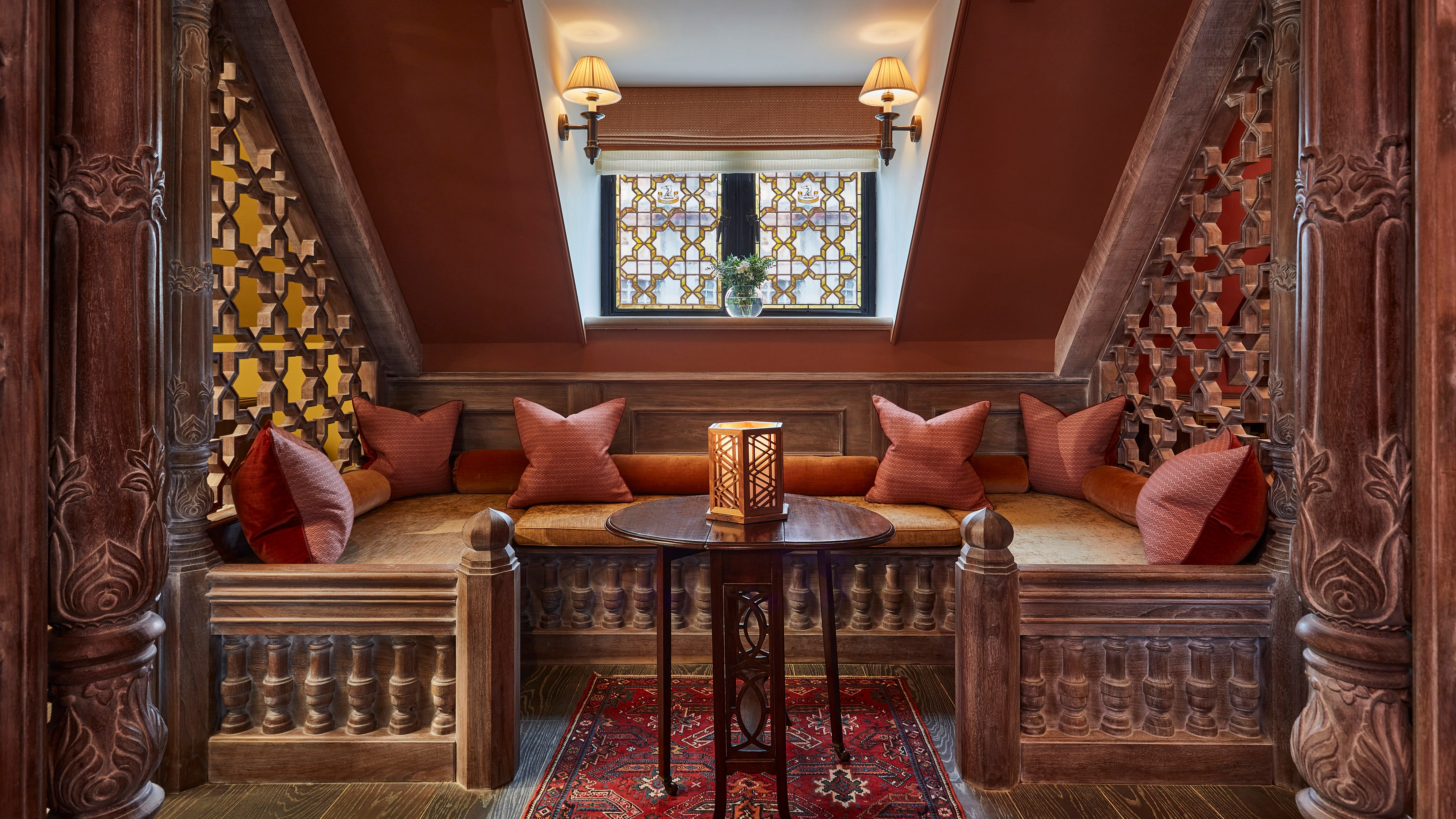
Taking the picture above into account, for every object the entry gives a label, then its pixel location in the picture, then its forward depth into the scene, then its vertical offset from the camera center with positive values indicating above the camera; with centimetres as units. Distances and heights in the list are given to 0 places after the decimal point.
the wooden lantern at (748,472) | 220 -19
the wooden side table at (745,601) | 201 -50
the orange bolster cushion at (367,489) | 318 -34
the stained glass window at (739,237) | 419 +78
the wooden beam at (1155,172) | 262 +79
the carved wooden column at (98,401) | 128 +0
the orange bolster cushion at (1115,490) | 309 -35
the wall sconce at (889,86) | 329 +119
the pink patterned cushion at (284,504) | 231 -29
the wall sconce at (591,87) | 330 +120
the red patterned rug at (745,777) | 213 -100
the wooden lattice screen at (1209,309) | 254 +32
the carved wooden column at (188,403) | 218 -1
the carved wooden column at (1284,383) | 218 +3
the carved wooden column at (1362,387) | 129 +1
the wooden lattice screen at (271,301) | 261 +35
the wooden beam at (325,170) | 263 +81
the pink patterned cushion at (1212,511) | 224 -31
